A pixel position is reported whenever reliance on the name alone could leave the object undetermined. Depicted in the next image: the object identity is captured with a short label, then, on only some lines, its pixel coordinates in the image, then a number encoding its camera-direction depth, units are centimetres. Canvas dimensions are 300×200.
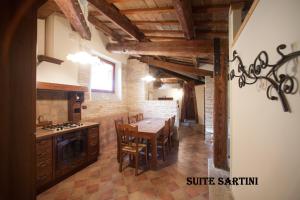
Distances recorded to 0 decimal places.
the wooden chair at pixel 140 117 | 499
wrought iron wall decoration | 75
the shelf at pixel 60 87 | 241
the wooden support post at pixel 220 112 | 296
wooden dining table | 305
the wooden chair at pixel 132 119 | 440
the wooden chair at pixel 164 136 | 354
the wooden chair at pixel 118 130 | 310
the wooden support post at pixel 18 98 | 65
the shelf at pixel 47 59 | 265
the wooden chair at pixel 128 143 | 291
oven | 257
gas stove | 271
